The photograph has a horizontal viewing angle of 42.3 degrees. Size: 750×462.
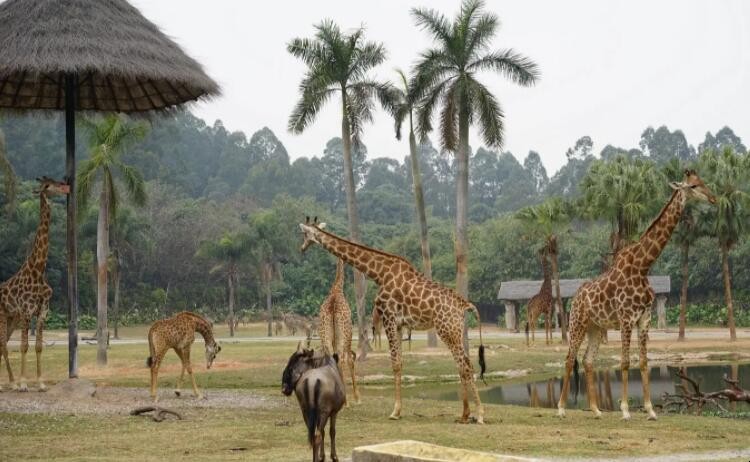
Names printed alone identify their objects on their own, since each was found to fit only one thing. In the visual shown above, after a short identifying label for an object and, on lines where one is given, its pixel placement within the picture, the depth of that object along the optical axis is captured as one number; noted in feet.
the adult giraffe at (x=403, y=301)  60.75
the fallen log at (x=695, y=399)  53.56
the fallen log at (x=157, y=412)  58.93
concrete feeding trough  31.27
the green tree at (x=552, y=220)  153.99
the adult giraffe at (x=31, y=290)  71.51
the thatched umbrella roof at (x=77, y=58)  64.18
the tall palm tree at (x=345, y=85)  124.57
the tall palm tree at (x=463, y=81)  116.78
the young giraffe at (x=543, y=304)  157.38
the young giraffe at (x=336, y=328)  70.79
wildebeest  38.11
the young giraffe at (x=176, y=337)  69.67
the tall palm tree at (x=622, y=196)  144.15
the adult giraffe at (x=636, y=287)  61.00
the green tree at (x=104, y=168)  114.42
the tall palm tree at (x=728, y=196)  147.84
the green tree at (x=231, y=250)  214.48
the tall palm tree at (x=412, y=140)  126.55
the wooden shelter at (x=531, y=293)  204.33
